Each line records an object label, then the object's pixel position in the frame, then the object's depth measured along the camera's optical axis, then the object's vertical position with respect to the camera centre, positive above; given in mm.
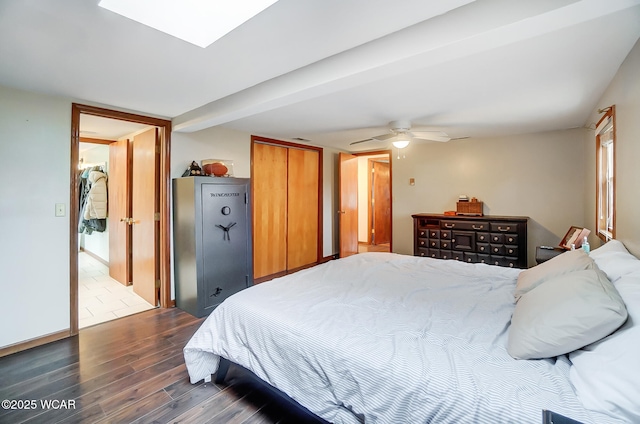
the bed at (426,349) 1020 -612
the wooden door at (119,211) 4156 -34
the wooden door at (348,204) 5691 +79
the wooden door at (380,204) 7754 +101
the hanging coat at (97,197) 4832 +187
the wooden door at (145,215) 3551 -77
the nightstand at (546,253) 3305 -506
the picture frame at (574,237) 3072 -328
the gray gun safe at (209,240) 3254 -360
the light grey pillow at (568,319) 1112 -436
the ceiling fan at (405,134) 3543 +868
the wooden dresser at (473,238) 4105 -445
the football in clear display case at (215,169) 3521 +459
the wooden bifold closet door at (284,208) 4512 +3
